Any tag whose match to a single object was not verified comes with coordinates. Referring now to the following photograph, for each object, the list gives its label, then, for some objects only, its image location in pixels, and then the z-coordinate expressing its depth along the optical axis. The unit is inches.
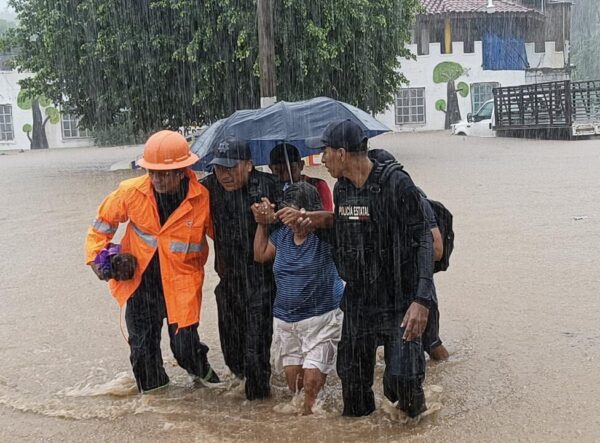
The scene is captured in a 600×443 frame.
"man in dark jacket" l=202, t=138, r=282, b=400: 185.0
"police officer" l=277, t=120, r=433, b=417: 159.9
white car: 1227.3
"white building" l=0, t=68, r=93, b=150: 1627.7
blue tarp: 1553.9
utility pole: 470.3
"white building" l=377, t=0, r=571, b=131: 1550.2
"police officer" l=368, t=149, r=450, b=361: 171.2
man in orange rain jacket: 182.5
